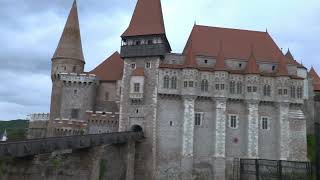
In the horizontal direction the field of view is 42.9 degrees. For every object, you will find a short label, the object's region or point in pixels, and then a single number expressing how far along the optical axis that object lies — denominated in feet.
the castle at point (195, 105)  135.23
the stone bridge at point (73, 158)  73.36
